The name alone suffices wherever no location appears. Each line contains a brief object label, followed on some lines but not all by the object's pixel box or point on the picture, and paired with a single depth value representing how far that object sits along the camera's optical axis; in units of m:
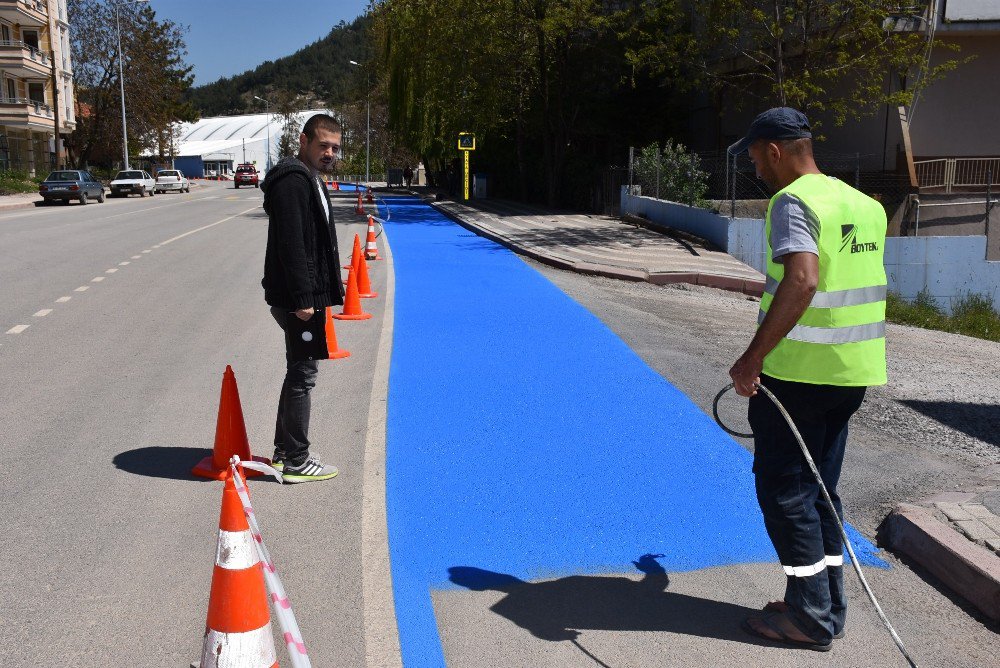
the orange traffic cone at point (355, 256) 12.08
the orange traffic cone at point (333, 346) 8.72
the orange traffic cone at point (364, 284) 13.08
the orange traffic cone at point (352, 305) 11.24
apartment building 53.81
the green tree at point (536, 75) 28.50
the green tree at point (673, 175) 21.02
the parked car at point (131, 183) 48.84
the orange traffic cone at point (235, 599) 3.05
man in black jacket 5.16
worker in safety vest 3.42
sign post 34.94
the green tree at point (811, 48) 18.69
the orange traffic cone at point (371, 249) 17.70
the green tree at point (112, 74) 59.91
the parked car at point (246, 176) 68.44
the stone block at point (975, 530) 4.48
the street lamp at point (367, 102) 67.69
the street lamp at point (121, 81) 55.12
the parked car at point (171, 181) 57.16
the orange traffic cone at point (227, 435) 5.45
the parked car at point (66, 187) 38.50
